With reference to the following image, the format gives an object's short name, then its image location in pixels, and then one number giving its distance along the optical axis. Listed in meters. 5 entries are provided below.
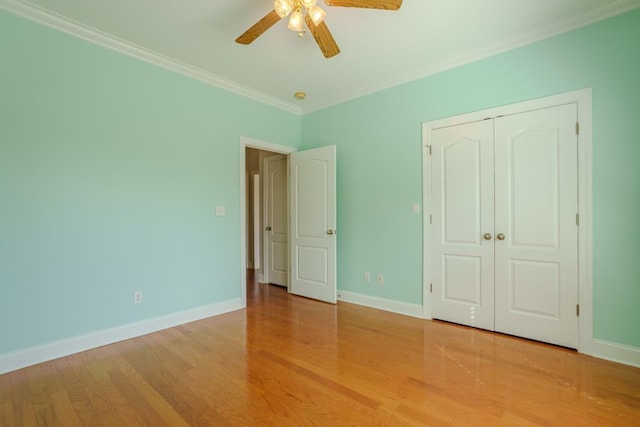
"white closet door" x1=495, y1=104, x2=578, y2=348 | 2.50
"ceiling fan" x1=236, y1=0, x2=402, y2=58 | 1.82
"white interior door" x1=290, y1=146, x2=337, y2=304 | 3.87
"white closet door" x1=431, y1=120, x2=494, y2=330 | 2.90
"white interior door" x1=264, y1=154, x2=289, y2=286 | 4.82
